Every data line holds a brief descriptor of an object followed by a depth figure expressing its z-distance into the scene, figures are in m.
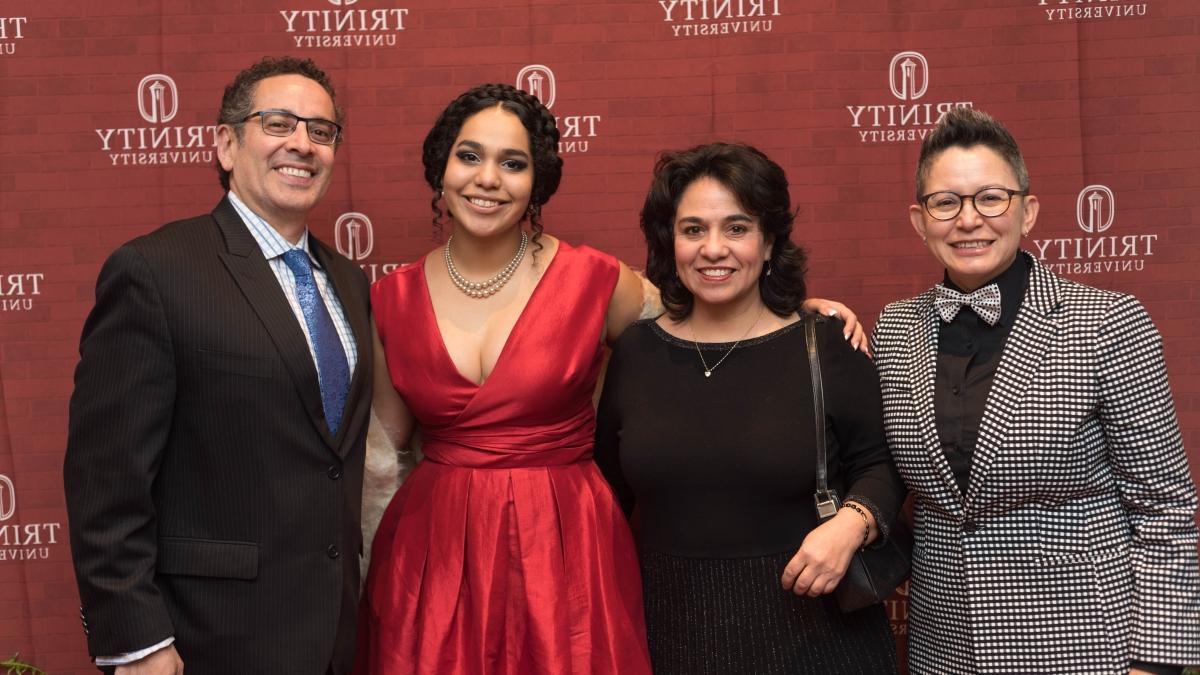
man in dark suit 1.54
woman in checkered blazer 1.64
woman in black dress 1.81
